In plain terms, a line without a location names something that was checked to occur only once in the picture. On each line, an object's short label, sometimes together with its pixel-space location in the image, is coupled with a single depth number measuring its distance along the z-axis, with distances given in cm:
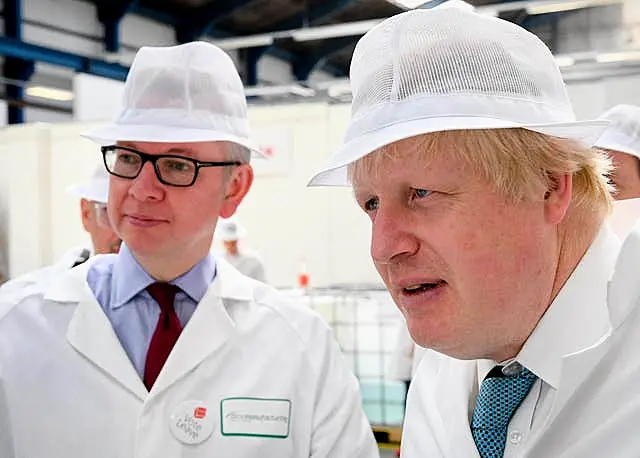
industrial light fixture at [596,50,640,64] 536
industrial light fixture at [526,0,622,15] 480
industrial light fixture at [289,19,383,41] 582
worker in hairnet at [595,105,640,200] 219
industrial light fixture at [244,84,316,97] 688
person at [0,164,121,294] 240
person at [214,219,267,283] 475
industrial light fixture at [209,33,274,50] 658
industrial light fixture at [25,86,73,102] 779
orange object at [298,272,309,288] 498
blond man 89
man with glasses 135
